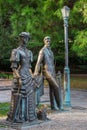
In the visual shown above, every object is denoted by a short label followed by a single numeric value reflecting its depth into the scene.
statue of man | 13.73
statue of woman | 10.80
